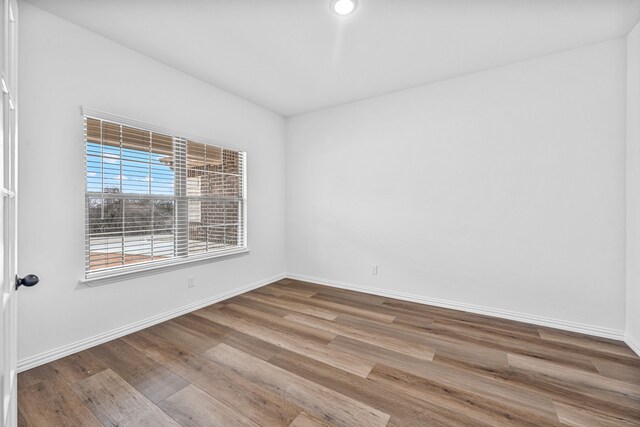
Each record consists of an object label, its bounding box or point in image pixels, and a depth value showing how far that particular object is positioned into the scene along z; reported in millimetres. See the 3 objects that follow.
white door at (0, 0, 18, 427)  965
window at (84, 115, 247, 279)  2301
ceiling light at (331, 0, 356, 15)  1938
